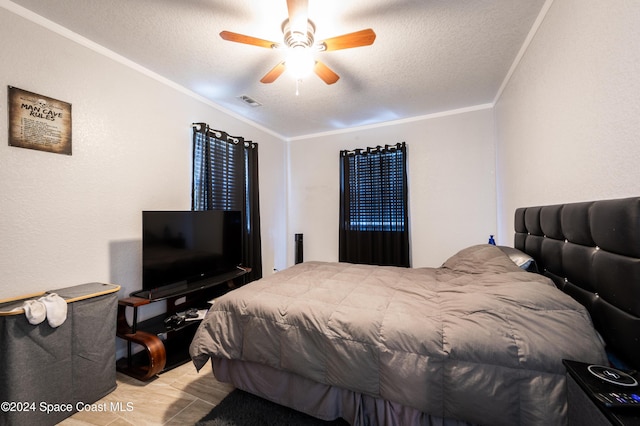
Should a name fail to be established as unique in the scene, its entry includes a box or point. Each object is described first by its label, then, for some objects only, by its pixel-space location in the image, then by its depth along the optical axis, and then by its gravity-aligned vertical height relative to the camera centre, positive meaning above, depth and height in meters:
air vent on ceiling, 2.97 +1.48
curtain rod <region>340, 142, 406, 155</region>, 3.68 +1.06
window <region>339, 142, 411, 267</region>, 3.64 +0.15
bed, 1.00 -0.59
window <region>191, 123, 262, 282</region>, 2.89 +0.51
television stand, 1.89 -0.94
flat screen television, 2.13 -0.26
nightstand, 0.65 -0.56
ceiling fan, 1.48 +1.18
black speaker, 4.32 -0.52
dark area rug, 1.47 -1.23
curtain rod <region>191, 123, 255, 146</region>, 2.86 +1.11
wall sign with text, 1.66 +0.72
